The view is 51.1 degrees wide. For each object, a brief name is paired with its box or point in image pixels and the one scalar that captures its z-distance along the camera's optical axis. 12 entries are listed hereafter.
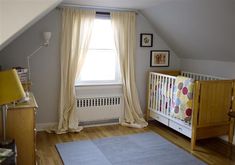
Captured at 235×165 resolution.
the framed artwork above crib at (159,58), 4.52
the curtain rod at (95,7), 3.75
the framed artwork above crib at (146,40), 4.38
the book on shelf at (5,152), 1.90
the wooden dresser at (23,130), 2.46
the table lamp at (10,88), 1.97
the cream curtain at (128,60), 4.13
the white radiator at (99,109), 4.12
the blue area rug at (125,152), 2.97
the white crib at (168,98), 3.32
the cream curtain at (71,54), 3.83
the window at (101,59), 4.15
